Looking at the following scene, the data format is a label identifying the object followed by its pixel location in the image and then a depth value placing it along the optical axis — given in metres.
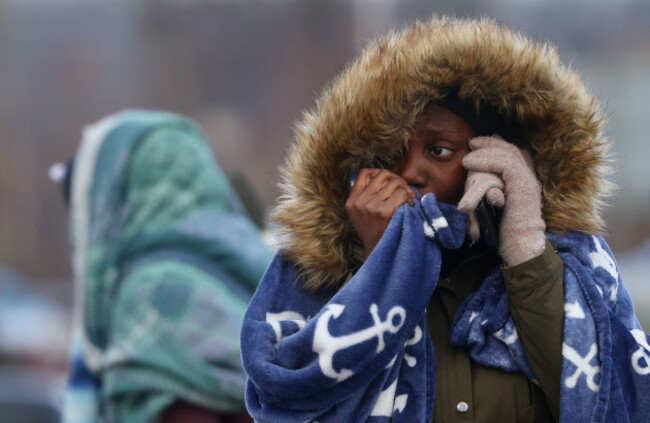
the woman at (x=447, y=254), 7.55
